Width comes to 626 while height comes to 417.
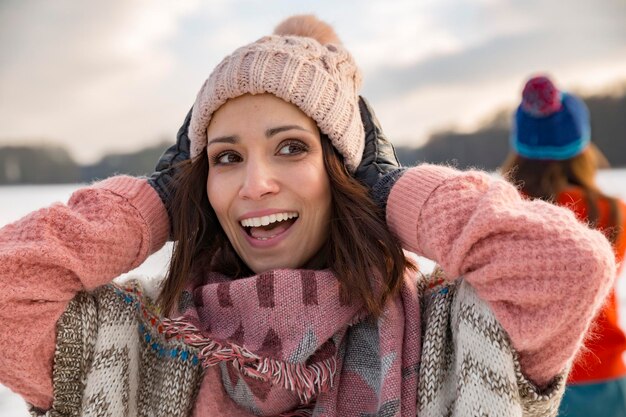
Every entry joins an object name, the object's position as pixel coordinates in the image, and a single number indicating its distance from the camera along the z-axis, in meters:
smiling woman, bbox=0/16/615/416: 1.04
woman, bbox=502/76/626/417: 2.09
